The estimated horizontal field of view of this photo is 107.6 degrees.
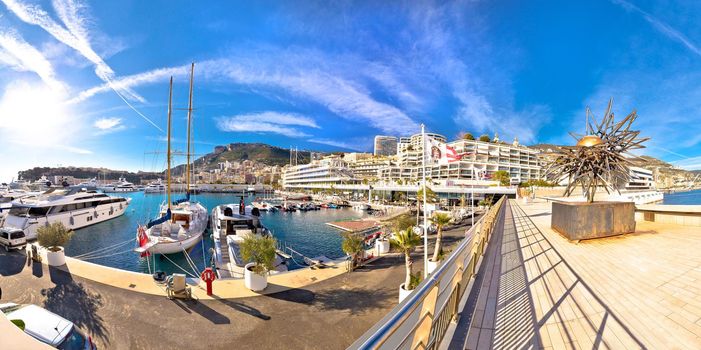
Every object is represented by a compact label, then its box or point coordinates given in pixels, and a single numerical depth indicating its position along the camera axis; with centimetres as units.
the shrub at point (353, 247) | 1377
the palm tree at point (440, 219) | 1644
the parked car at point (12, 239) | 1575
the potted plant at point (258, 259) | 1045
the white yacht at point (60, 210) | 2436
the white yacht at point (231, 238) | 1598
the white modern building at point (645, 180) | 8038
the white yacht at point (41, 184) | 6139
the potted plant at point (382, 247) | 1658
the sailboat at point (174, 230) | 1919
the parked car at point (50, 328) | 505
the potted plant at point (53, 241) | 1238
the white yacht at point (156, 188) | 11676
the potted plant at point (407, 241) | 1027
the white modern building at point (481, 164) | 7938
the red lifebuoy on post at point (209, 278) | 982
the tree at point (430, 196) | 4833
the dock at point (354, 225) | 3336
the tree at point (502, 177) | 6851
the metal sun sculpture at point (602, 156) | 1052
